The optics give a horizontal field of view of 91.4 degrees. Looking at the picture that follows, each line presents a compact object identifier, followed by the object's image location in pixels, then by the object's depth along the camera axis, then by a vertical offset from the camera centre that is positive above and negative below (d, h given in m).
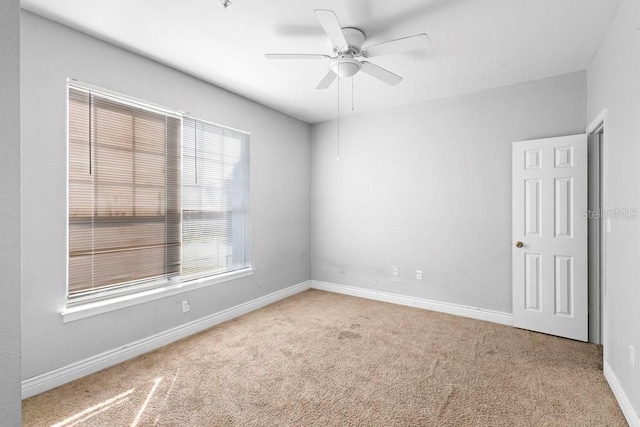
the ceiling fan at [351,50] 2.07 +1.22
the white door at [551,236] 3.11 -0.24
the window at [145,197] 2.54 +0.16
